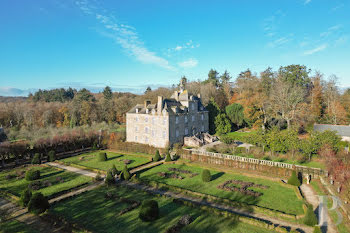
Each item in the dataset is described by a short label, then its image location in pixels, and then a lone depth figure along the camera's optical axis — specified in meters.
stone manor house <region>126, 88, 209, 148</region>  37.41
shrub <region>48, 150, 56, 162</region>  31.56
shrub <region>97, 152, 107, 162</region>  31.28
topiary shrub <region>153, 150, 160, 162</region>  30.31
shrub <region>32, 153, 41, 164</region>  30.18
